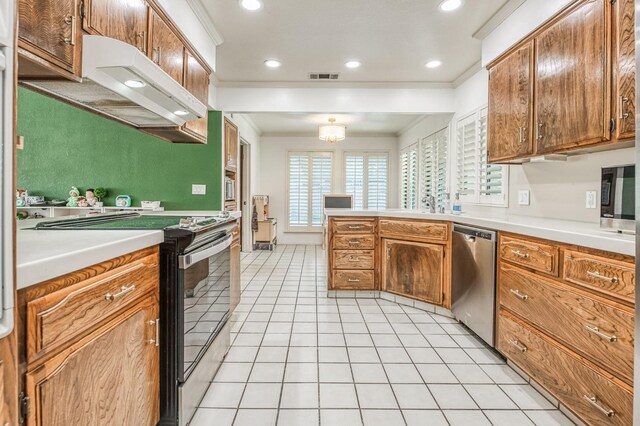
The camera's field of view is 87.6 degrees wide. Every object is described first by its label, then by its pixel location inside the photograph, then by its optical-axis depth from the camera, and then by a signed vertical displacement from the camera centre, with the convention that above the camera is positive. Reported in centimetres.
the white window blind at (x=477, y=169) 320 +43
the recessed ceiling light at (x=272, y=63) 360 +158
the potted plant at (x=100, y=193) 389 +15
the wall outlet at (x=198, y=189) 421 +23
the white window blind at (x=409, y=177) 614 +62
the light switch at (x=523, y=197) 279 +11
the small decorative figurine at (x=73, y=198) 375 +9
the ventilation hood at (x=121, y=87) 144 +59
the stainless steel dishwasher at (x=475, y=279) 229 -53
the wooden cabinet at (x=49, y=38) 116 +64
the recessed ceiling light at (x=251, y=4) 252 +156
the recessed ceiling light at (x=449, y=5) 250 +156
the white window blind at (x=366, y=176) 755 +73
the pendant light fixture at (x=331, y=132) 573 +131
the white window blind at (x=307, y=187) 749 +47
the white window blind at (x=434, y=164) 477 +70
